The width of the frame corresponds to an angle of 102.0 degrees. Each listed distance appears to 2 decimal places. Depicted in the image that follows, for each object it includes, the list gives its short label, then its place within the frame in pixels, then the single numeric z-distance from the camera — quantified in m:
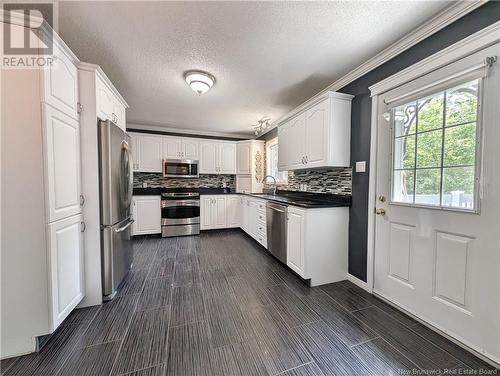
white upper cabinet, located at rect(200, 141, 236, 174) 4.74
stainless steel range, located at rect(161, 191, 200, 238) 4.24
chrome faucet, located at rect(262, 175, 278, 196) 4.19
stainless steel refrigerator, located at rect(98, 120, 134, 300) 1.92
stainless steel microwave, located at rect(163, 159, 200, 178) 4.41
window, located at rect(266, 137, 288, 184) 4.62
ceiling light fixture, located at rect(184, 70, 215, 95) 2.32
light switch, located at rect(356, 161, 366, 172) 2.19
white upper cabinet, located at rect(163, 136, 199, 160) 4.42
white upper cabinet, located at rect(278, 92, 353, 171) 2.31
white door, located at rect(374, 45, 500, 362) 1.29
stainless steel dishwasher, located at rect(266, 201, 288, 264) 2.67
